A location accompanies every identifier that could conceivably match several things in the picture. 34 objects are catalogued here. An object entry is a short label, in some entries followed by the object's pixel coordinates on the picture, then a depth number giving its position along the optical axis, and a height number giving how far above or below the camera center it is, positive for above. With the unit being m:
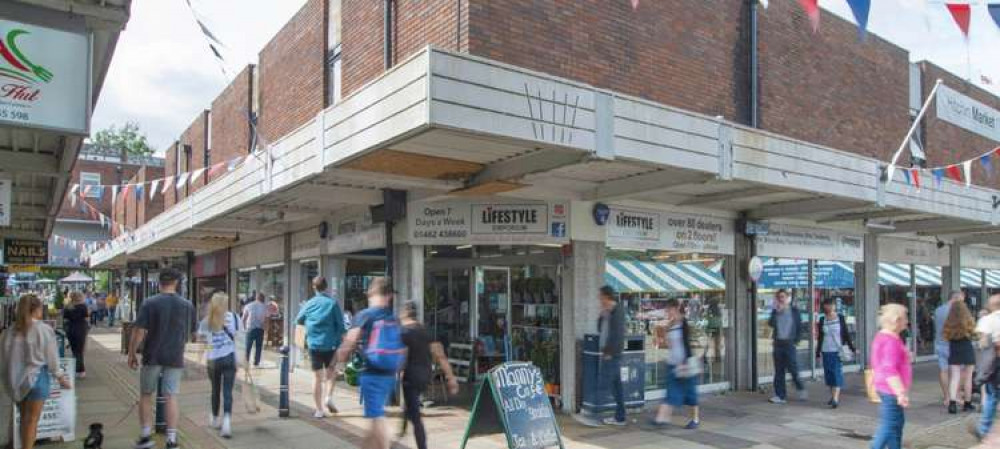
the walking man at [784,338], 10.92 -1.15
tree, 65.44 +10.89
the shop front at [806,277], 12.93 -0.29
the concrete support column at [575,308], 10.00 -0.66
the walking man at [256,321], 14.09 -1.19
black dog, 7.25 -1.79
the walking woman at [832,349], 10.64 -1.29
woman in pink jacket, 6.28 -0.98
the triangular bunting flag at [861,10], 7.00 +2.44
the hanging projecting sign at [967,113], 18.00 +3.88
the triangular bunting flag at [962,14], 7.86 +2.70
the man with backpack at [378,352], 6.32 -0.82
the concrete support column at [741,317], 12.38 -0.95
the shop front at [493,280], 10.09 -0.31
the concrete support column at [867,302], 15.25 -0.85
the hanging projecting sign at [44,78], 5.89 +1.50
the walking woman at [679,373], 8.73 -1.34
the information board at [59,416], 7.61 -1.66
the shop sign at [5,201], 9.16 +0.73
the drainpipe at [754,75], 12.38 +3.19
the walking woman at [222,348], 8.05 -0.99
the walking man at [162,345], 7.04 -0.83
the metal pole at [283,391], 9.08 -1.67
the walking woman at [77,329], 13.88 -1.34
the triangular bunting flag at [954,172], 12.42 +1.55
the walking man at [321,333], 9.40 -0.96
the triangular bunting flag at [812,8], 6.88 +2.41
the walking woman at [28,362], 6.64 -0.95
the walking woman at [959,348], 9.77 -1.16
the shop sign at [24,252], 20.80 +0.19
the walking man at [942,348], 10.35 -1.22
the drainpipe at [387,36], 10.31 +3.18
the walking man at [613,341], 9.01 -0.99
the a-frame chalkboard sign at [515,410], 6.77 -1.42
